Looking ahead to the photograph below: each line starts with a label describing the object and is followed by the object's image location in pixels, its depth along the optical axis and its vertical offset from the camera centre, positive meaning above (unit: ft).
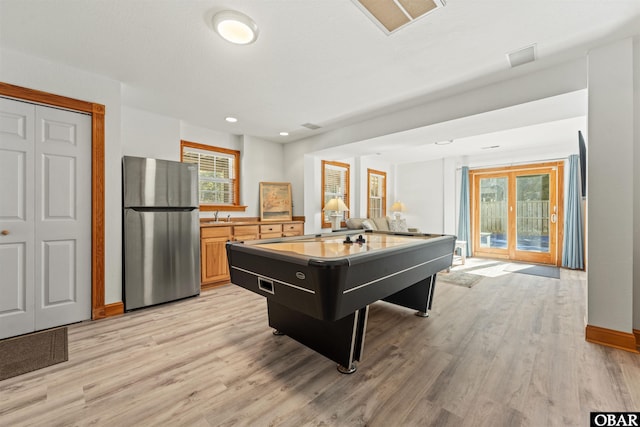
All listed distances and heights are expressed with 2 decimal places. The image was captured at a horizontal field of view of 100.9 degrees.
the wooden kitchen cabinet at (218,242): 12.56 -1.47
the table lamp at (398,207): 22.11 +0.49
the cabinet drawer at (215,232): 12.52 -0.95
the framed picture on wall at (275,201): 16.62 +0.73
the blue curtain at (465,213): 20.94 +0.01
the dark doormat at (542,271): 15.18 -3.52
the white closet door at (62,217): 8.22 -0.18
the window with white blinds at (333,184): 18.95 +2.12
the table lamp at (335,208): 16.96 +0.30
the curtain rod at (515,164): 17.75 +3.65
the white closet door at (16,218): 7.66 -0.19
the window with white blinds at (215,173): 14.44 +2.30
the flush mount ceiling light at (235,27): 6.25 +4.62
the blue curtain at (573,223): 16.43 -0.61
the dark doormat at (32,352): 6.28 -3.68
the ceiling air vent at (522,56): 7.54 +4.69
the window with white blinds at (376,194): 22.12 +1.68
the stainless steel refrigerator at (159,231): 9.83 -0.78
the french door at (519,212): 18.07 +0.10
